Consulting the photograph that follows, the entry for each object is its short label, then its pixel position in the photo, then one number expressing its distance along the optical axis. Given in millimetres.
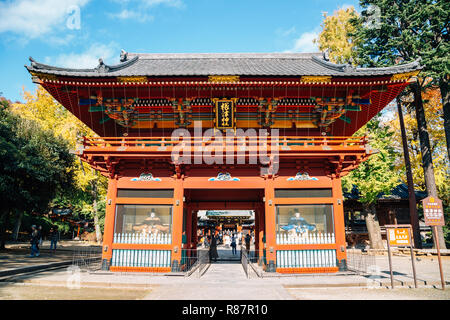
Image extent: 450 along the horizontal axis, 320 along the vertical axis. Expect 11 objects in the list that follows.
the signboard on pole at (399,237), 9980
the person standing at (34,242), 17297
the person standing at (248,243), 21838
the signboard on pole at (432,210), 10234
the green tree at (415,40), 19609
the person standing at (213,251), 19469
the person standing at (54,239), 21041
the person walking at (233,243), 23797
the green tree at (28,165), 18297
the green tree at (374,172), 20000
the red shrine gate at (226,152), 12344
